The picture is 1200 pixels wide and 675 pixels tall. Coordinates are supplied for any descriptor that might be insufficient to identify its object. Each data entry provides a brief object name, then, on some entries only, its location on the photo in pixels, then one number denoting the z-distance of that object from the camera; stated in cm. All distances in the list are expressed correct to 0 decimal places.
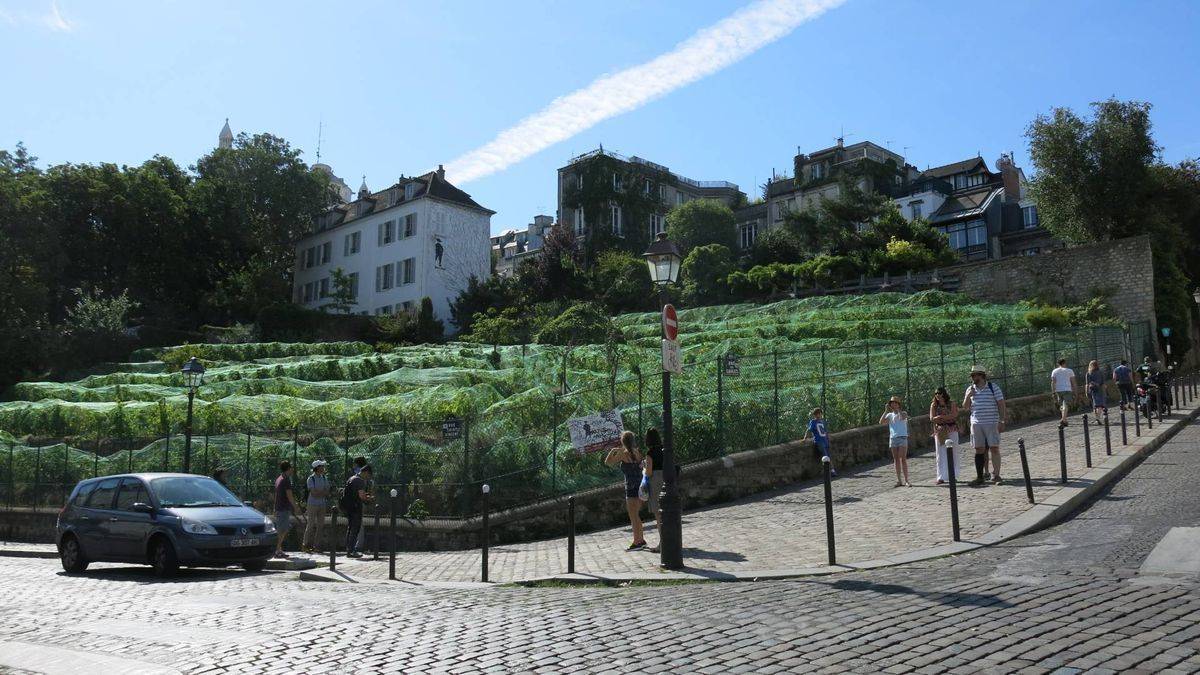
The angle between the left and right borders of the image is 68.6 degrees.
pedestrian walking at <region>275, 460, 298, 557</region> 1510
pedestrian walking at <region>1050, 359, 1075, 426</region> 1850
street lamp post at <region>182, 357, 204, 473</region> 1933
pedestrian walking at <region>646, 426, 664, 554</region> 1198
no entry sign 1087
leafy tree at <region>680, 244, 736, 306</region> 5216
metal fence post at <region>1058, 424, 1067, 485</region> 1268
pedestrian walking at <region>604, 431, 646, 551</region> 1180
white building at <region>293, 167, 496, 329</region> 5538
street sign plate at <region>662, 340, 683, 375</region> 1082
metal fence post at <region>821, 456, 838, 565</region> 942
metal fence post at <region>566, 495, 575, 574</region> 1032
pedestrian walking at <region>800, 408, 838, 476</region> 1599
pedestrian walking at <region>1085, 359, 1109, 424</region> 1956
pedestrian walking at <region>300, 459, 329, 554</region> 1505
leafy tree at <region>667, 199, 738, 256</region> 6234
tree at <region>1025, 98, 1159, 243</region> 3834
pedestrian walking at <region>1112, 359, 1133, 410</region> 2133
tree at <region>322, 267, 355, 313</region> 5585
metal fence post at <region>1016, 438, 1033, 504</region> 1163
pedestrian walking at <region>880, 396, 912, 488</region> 1482
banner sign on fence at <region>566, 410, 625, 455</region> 1427
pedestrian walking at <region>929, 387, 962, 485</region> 1374
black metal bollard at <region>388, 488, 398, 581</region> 1151
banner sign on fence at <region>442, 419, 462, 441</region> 1467
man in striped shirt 1356
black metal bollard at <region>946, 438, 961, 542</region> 1005
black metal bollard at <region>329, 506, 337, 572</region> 1238
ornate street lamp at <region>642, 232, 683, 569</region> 1018
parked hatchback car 1264
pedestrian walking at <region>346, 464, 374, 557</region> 1437
